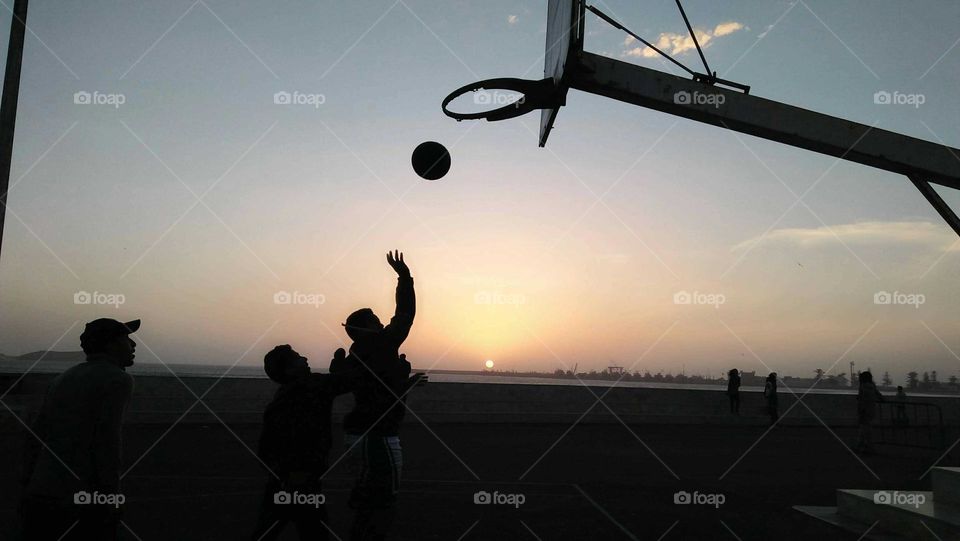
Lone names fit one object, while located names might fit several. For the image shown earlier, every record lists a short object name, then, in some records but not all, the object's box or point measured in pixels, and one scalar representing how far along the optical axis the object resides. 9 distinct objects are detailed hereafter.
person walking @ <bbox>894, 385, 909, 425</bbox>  15.99
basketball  7.70
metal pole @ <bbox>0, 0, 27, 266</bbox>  7.33
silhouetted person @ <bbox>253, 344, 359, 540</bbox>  3.88
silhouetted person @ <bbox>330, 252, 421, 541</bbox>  4.05
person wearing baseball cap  3.22
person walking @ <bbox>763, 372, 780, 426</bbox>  22.69
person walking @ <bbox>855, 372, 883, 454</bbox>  14.54
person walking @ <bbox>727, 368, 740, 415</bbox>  23.05
